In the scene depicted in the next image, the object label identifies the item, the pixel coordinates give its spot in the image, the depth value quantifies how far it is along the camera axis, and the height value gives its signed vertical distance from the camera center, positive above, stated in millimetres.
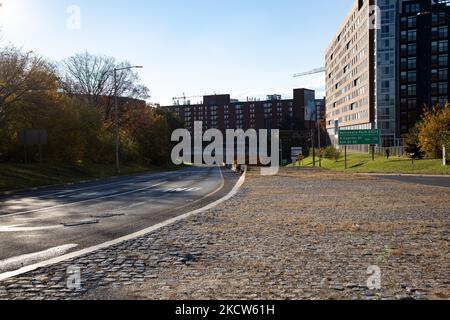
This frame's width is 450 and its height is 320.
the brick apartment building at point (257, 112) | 167750 +12007
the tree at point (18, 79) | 34031 +5058
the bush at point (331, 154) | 79375 -2520
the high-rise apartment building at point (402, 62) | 81000 +14261
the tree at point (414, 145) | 56941 -806
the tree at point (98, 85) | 65125 +8646
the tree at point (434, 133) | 50875 +668
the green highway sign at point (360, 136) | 61938 +467
